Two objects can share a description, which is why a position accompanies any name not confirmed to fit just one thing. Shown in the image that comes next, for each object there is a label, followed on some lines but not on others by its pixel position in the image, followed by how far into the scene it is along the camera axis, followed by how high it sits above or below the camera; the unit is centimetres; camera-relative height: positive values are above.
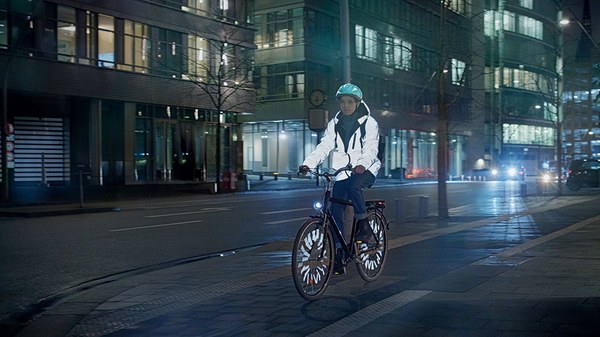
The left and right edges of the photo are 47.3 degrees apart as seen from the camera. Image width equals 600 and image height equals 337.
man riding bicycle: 715 +24
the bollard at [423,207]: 1659 -88
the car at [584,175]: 3388 -26
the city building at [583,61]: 2149 +541
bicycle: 658 -81
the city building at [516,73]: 8075 +1182
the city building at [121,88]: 3222 +446
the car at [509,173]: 5838 -23
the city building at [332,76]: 5200 +786
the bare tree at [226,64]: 3981 +658
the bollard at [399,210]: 1573 -91
